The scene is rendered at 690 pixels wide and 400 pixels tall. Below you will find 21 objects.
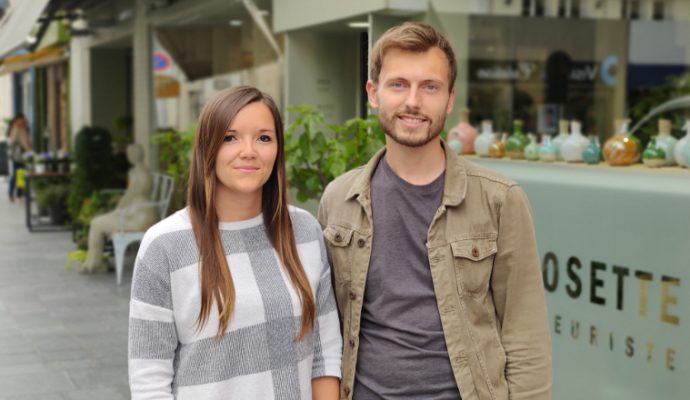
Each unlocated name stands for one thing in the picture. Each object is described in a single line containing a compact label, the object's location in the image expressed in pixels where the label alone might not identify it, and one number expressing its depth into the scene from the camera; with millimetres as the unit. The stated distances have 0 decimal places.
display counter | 3936
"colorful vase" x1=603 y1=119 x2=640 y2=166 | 4664
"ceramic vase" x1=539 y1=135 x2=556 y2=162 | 5231
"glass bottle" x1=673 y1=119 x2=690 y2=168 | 4255
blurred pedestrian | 20438
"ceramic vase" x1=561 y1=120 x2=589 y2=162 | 5045
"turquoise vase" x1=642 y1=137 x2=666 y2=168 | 4410
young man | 2152
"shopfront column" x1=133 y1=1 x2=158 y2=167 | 13531
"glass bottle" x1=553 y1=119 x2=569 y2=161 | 5196
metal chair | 9656
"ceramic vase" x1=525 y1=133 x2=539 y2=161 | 5391
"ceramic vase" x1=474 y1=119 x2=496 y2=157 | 5949
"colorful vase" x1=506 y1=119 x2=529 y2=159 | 5629
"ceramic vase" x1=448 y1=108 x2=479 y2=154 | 6125
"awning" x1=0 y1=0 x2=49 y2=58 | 10227
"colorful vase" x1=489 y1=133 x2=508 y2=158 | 5801
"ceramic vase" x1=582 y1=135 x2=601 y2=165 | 4887
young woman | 2100
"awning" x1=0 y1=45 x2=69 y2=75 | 20156
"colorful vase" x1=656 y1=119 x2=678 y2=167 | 4383
